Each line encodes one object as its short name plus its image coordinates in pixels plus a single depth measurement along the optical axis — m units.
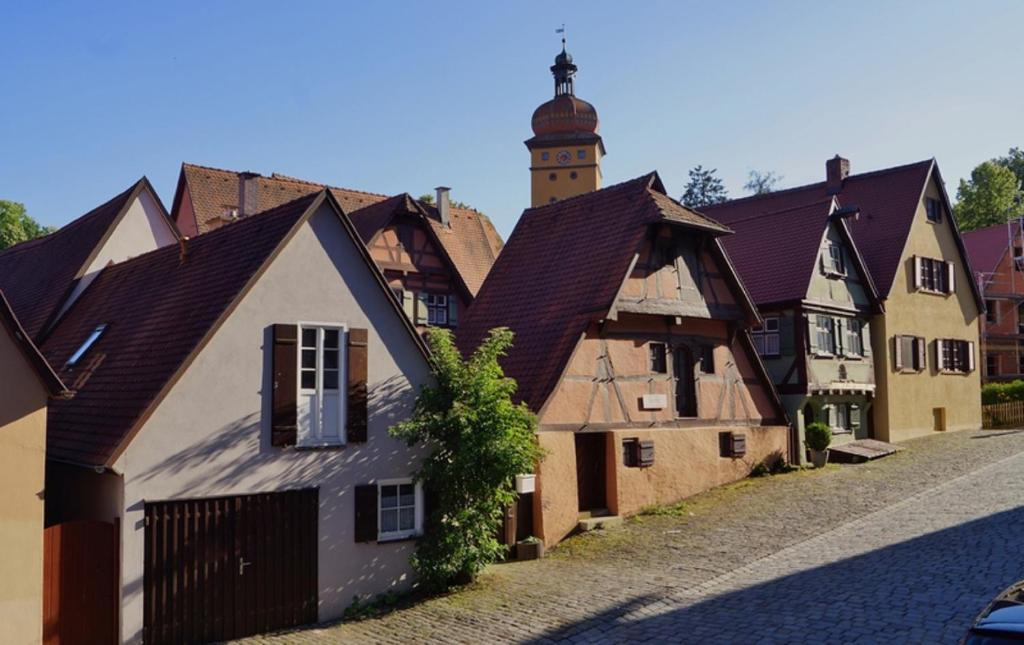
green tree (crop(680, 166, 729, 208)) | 73.26
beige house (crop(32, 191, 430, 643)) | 12.78
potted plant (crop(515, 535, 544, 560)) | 17.41
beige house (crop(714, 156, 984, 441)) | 30.78
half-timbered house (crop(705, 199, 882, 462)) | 27.38
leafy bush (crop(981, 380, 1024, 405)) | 37.22
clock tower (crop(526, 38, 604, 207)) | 56.06
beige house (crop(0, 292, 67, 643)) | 11.50
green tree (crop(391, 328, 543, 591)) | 14.90
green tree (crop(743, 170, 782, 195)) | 73.81
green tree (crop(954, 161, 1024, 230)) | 62.69
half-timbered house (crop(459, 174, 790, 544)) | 20.23
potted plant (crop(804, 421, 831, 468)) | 25.47
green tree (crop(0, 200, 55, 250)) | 56.66
